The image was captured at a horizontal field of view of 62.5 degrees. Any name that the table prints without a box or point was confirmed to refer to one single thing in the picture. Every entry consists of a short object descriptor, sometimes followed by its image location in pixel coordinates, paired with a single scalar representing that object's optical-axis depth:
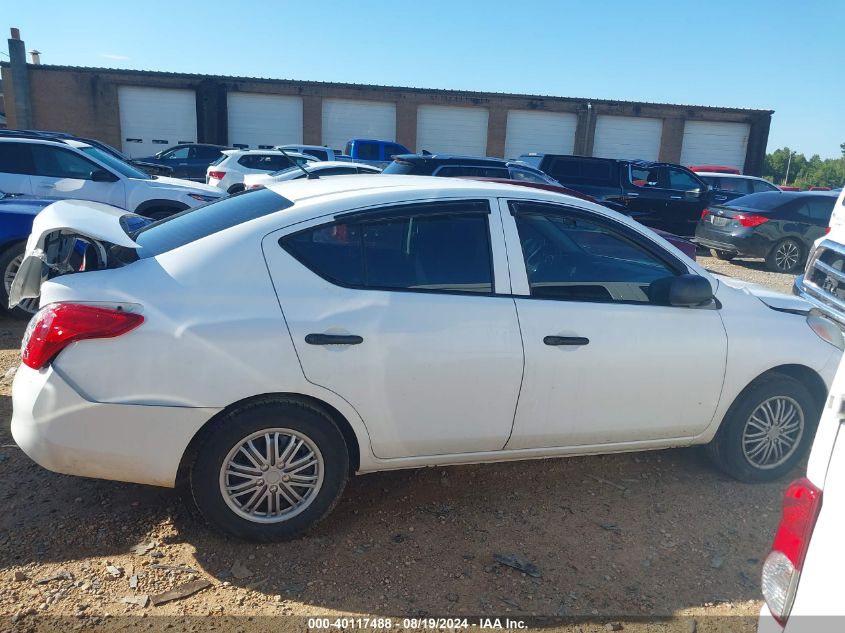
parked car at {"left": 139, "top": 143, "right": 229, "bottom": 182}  23.19
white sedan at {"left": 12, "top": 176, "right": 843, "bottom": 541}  2.92
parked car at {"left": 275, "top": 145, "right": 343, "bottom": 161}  21.66
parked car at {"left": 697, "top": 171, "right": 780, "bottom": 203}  19.03
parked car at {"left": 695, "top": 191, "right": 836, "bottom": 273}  12.95
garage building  31.59
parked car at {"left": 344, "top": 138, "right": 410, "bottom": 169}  23.73
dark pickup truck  15.51
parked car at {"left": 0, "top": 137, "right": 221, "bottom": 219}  9.34
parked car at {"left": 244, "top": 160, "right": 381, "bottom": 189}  13.37
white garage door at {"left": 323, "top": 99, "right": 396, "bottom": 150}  33.62
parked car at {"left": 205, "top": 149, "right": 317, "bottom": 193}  17.03
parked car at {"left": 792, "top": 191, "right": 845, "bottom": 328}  5.31
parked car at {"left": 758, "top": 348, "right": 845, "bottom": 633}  1.51
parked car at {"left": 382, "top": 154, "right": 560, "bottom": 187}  12.09
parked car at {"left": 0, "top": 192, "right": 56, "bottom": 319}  6.43
